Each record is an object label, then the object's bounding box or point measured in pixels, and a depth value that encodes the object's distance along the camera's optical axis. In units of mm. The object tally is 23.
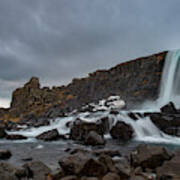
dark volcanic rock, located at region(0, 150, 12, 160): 10216
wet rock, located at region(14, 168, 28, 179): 6569
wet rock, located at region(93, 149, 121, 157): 9789
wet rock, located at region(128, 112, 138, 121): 19516
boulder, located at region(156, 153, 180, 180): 5664
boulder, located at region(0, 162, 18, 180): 6039
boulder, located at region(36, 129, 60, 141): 17203
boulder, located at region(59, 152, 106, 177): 6445
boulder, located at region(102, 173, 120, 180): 5941
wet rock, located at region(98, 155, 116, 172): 6803
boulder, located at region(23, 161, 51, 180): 6587
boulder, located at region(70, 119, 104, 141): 16703
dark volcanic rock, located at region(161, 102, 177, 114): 21000
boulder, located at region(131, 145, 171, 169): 7406
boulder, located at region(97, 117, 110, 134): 18750
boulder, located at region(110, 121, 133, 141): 16625
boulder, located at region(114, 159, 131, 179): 6191
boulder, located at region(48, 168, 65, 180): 6277
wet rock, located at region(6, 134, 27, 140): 18250
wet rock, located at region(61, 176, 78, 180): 5868
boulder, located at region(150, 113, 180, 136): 16859
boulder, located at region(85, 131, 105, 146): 13692
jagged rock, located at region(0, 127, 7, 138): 19469
